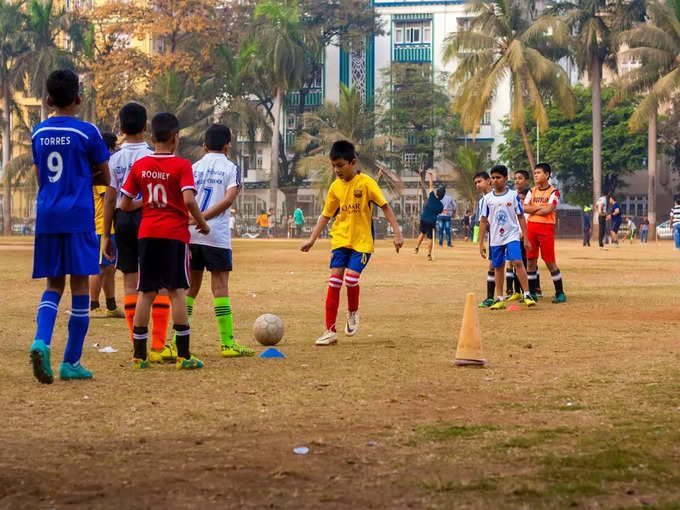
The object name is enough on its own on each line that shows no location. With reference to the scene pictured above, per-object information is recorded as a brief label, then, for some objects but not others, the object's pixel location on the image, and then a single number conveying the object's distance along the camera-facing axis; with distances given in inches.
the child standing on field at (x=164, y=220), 273.9
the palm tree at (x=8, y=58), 2374.5
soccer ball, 339.6
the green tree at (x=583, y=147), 2509.8
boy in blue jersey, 253.8
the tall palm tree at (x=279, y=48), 2272.4
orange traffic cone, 289.1
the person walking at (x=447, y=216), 1478.3
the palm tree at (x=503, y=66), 1867.6
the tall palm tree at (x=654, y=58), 1845.5
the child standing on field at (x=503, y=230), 500.4
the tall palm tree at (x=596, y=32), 2021.4
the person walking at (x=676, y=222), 1365.7
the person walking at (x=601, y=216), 1498.4
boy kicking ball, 357.7
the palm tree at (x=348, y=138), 2319.1
